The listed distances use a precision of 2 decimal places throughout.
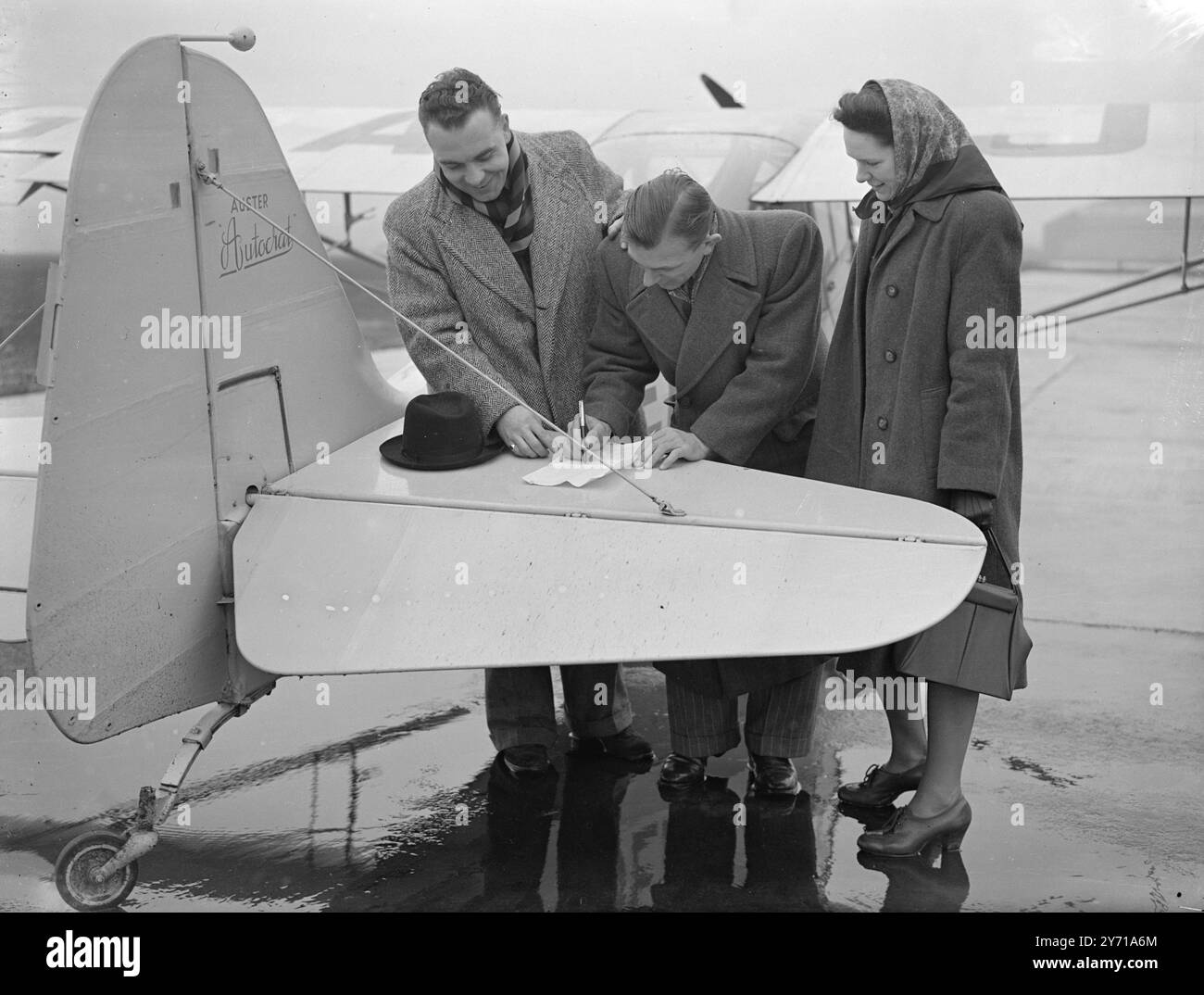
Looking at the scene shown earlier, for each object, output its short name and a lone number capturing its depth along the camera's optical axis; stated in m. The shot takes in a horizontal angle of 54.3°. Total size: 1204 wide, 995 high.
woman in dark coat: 2.85
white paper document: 2.96
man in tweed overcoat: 3.29
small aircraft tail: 2.40
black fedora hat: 3.10
